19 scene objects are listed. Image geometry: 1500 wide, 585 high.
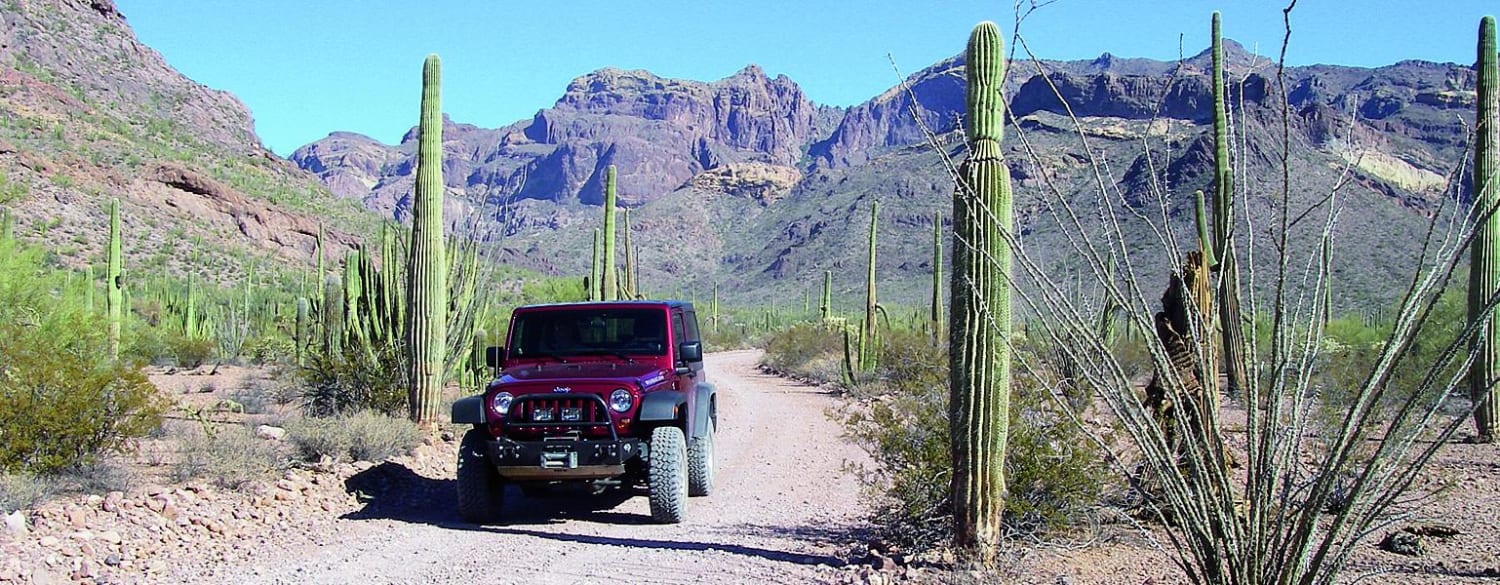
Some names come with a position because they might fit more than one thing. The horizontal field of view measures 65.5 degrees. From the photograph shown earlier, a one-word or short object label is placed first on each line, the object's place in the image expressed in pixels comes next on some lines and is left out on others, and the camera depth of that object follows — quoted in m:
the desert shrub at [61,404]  8.94
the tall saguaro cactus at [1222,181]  11.52
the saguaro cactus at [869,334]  24.77
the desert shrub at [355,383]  13.99
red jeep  8.76
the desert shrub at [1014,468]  7.63
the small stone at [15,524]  7.27
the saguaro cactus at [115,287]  19.06
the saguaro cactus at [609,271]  20.92
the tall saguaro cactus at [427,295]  12.45
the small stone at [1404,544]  7.26
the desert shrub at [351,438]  10.63
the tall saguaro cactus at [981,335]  6.55
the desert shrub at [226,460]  9.28
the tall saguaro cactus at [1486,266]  12.48
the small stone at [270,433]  12.46
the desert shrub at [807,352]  29.19
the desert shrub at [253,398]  17.05
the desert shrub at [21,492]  7.78
